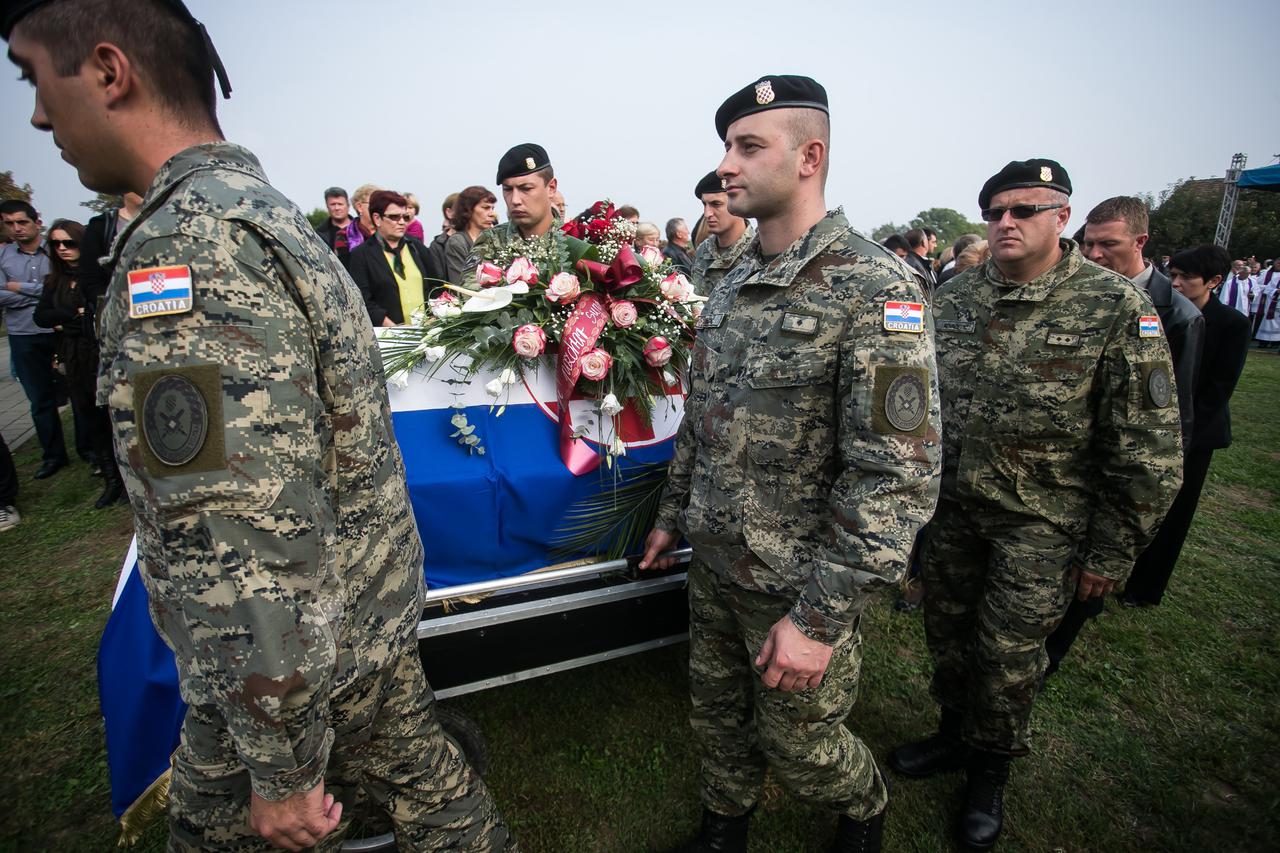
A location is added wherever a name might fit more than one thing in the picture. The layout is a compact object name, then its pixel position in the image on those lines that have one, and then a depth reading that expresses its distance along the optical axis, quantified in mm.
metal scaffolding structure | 16578
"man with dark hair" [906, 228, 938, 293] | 7935
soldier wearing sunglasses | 2043
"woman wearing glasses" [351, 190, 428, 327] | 4733
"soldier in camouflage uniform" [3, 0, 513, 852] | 935
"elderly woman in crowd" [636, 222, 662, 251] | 7405
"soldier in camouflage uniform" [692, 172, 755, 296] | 4105
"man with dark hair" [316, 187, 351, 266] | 7396
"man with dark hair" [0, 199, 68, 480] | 5281
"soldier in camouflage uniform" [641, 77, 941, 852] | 1416
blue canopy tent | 14516
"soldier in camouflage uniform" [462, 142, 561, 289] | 3576
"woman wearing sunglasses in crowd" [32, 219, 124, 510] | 4703
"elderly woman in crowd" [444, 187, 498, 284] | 5613
